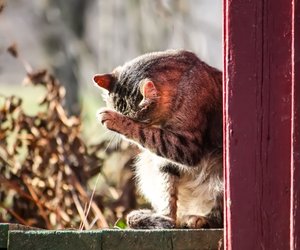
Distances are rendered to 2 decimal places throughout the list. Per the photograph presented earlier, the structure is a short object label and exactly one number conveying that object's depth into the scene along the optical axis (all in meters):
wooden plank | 6.09
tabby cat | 7.60
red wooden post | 5.23
